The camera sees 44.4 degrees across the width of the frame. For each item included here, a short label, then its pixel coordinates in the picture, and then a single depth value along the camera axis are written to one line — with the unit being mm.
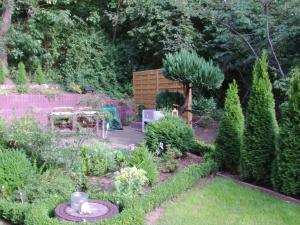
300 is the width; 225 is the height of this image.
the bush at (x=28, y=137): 5035
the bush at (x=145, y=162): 5031
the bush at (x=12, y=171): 4402
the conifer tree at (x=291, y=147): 4547
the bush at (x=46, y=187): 4234
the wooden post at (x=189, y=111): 8555
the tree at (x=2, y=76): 10781
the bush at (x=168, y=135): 6324
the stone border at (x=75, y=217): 3494
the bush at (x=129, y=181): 4395
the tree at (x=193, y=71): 7762
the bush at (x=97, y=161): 5434
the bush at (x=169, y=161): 5691
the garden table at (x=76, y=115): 8578
